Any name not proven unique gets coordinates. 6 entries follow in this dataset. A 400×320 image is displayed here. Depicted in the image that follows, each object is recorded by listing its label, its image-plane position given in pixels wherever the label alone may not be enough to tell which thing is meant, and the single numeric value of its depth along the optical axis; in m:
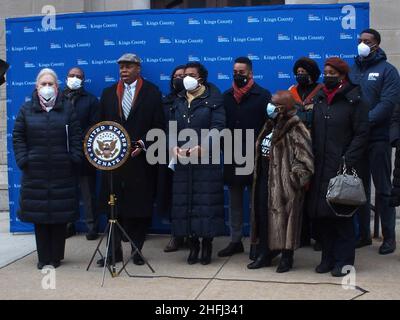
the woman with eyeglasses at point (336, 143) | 5.72
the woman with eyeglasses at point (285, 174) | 5.82
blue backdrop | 7.22
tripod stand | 5.96
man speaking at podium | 6.35
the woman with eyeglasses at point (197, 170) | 6.20
